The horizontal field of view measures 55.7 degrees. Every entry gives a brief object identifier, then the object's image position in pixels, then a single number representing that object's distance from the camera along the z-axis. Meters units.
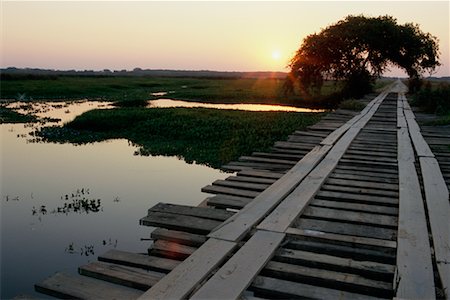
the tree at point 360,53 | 32.19
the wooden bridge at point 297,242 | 3.12
